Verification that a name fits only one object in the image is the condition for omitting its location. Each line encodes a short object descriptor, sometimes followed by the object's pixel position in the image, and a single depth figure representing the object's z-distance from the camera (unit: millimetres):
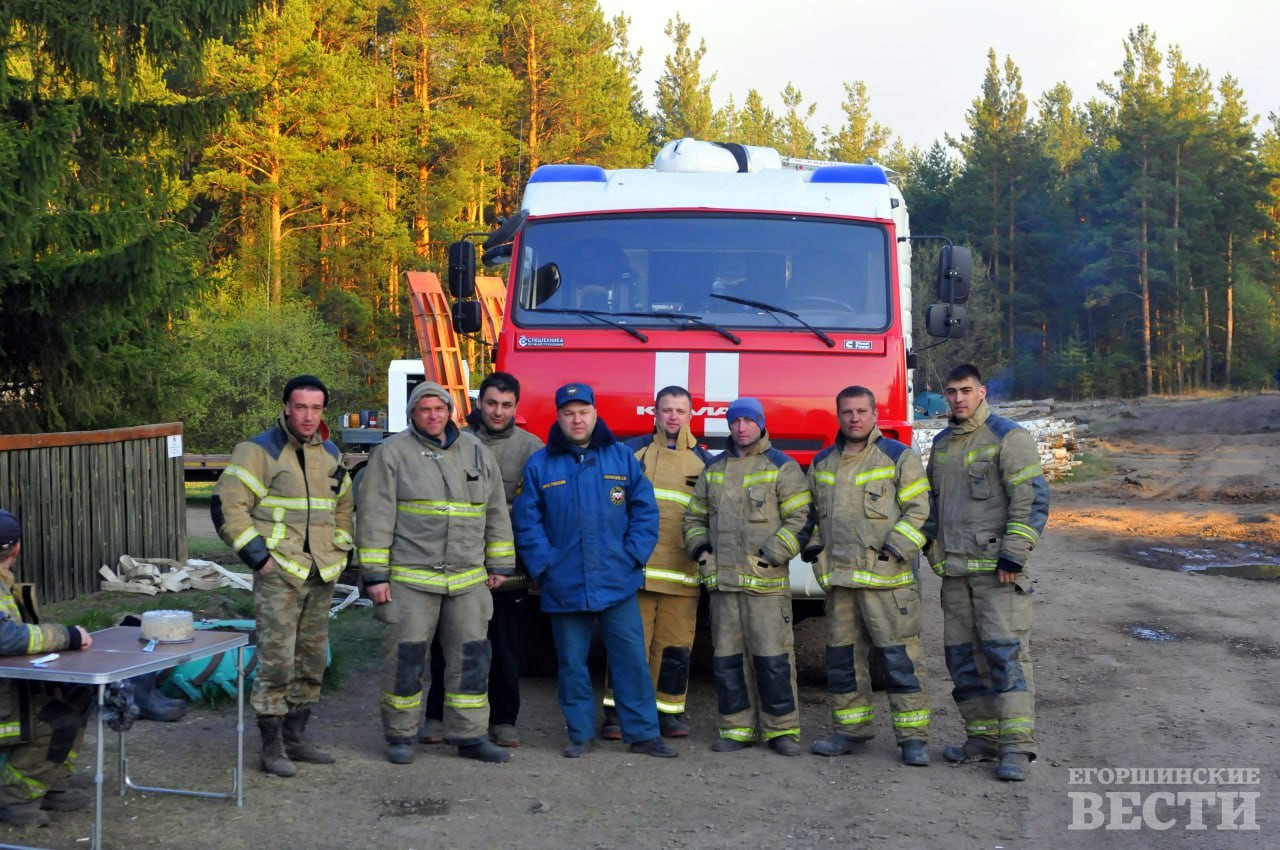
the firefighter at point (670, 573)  6996
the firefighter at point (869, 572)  6504
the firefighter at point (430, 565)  6293
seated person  5105
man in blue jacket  6648
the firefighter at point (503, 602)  6934
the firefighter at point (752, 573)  6695
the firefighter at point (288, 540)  5977
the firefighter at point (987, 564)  6305
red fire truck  7629
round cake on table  5340
